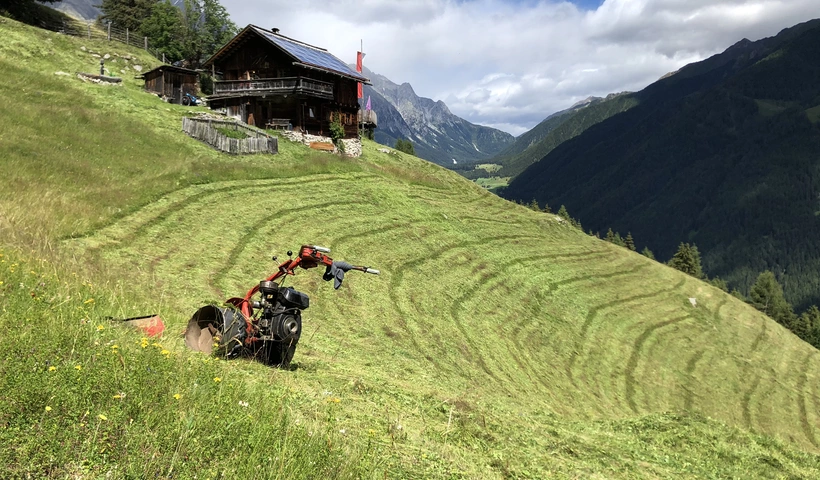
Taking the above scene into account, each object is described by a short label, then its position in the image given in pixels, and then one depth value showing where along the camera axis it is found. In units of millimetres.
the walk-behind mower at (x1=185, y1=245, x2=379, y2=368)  8797
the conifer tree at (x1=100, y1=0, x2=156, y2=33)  80562
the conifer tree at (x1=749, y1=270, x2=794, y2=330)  124975
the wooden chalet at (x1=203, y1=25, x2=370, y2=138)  53219
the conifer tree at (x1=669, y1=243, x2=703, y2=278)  125188
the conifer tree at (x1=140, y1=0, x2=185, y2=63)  72562
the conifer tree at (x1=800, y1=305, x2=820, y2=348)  113688
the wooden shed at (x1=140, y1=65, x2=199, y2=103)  53844
